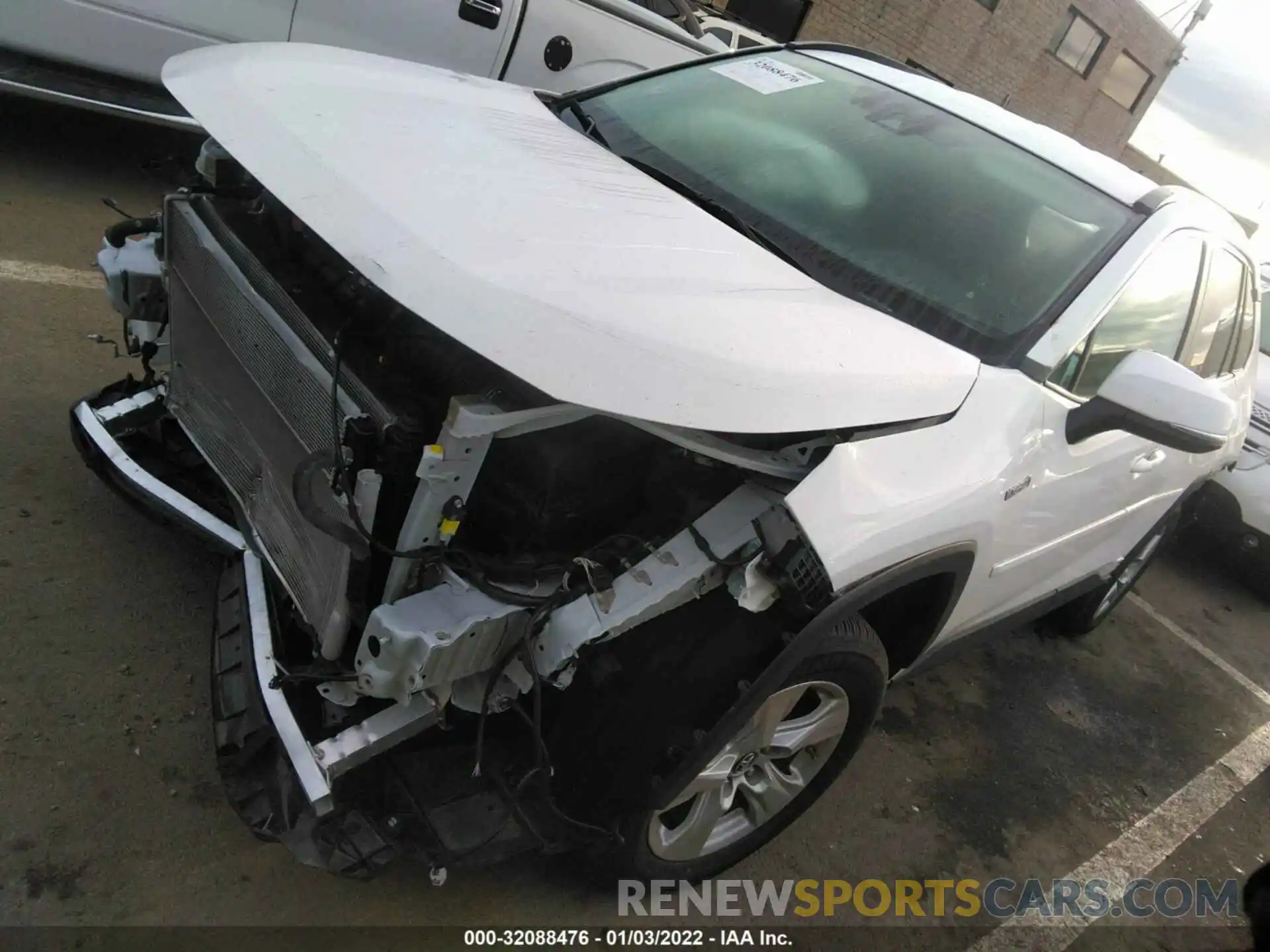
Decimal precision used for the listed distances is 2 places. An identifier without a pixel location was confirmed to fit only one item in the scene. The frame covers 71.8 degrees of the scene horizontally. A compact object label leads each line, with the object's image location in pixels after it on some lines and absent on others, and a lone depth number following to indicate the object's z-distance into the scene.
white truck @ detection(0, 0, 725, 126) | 3.96
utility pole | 19.92
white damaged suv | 1.68
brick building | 12.96
